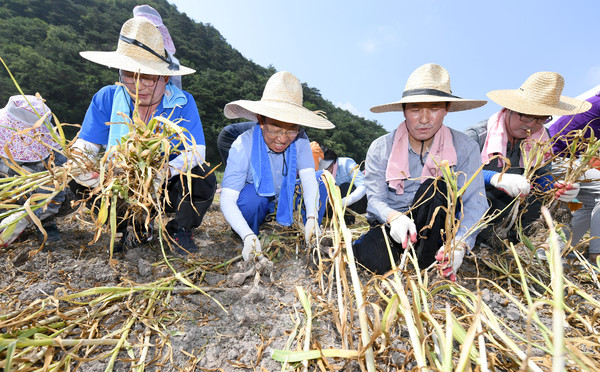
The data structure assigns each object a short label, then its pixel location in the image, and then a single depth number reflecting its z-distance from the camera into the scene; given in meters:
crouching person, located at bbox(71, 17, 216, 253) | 1.50
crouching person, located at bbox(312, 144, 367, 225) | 3.12
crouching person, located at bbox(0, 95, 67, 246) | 1.72
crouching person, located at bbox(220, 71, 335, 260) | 1.55
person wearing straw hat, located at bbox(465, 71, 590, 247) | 1.73
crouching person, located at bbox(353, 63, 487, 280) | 1.50
